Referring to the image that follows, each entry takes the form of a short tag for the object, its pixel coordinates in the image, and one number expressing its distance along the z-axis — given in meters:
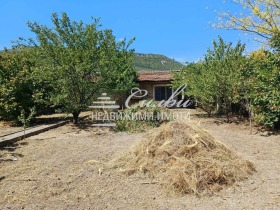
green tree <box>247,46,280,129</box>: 7.65
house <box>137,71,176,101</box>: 18.53
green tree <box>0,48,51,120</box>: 9.16
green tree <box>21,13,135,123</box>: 8.57
